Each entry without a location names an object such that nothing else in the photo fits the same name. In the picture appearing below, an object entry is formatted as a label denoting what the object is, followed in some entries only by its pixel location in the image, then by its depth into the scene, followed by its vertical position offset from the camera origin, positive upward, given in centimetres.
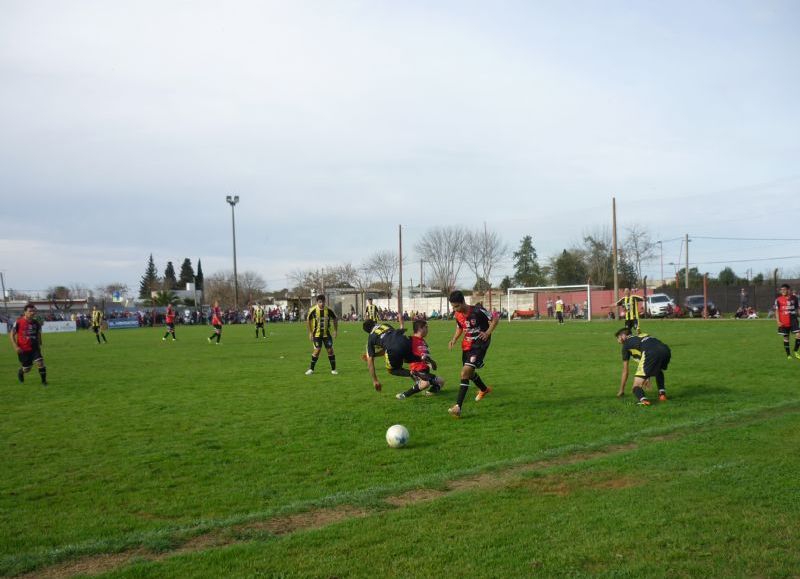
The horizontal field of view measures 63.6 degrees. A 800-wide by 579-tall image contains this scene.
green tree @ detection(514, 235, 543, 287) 8750 +443
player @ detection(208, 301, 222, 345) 2946 -78
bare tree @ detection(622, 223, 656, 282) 7094 +471
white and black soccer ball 769 -166
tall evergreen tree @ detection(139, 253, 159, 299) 11971 +418
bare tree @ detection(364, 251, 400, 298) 8525 +415
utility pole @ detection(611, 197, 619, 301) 4254 +505
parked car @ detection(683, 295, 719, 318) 4288 -95
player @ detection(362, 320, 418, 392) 1127 -87
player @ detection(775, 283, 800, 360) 1568 -55
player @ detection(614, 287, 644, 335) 2066 -35
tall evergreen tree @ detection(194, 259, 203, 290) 12327 +497
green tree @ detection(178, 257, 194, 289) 12812 +552
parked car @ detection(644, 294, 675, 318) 4412 -78
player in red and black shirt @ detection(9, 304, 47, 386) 1534 -85
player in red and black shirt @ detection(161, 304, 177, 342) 3212 -75
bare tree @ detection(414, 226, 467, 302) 7481 +455
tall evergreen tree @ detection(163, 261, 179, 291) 11771 +476
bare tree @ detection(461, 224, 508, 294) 7256 +496
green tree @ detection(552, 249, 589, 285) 7781 +317
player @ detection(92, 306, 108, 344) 3303 -85
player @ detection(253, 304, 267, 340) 3469 -79
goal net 5301 -59
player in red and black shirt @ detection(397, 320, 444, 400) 1110 -118
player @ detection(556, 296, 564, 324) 3981 -95
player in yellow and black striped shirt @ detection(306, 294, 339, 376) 1562 -65
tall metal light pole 5606 +873
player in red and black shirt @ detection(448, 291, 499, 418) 987 -53
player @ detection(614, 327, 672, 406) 1028 -104
